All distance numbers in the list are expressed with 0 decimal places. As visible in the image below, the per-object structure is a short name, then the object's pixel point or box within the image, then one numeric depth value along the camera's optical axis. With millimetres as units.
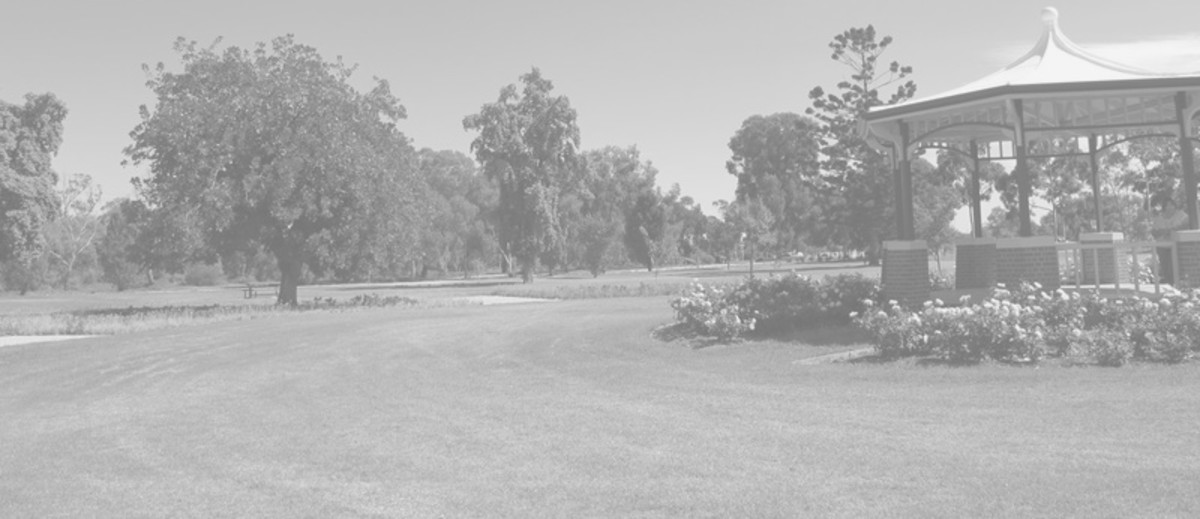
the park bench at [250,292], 44531
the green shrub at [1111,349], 9883
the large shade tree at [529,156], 53531
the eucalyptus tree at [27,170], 29609
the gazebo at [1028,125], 13188
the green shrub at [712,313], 13422
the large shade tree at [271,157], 28922
